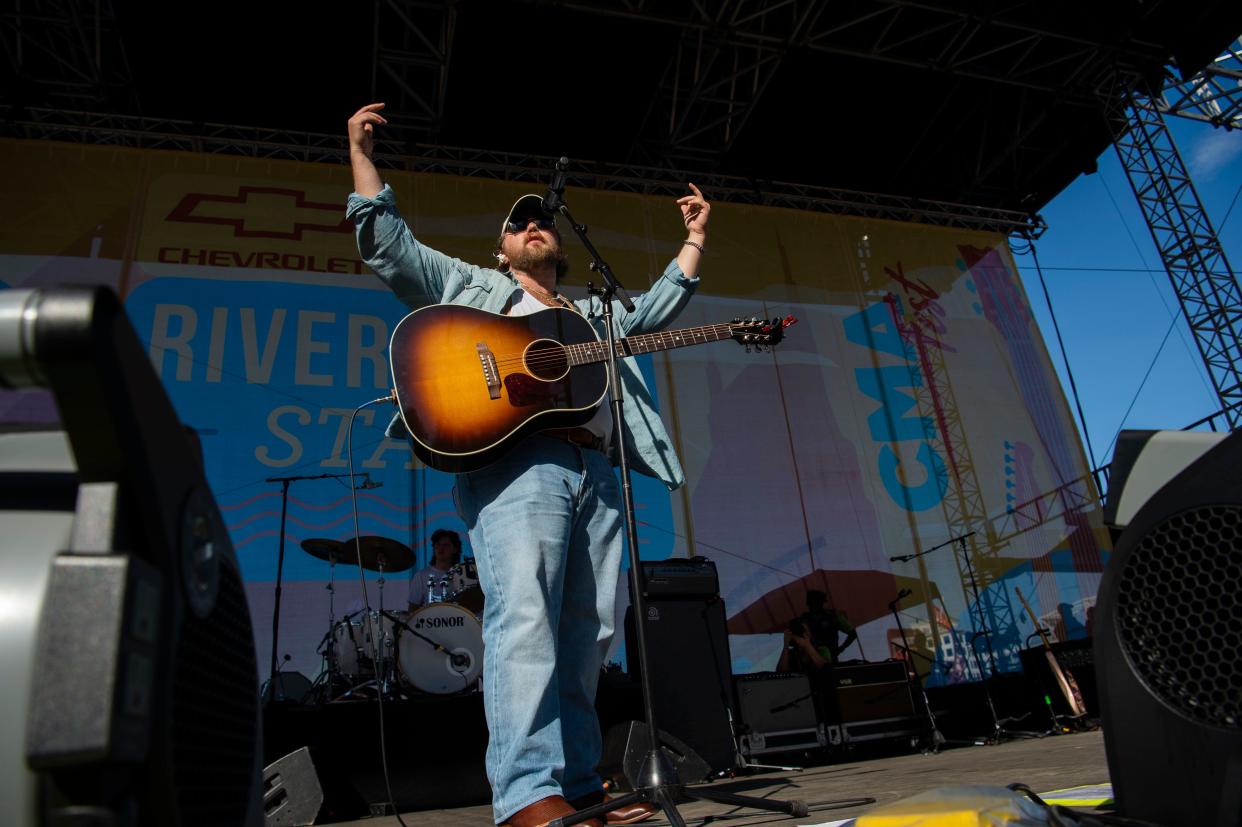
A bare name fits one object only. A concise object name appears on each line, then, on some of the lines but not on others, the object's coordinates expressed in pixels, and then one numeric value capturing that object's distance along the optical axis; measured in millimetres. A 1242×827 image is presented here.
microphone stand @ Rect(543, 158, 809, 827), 1520
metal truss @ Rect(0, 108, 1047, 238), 6453
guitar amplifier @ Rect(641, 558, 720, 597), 4148
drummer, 5176
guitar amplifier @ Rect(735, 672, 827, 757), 4777
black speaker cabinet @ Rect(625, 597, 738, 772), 3891
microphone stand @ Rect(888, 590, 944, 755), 5066
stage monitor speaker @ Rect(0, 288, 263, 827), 342
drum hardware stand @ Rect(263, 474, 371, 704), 4938
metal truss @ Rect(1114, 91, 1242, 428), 6848
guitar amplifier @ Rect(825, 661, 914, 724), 5137
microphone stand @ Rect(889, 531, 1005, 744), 5234
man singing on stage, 1540
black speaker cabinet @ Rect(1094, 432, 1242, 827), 686
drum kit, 4137
